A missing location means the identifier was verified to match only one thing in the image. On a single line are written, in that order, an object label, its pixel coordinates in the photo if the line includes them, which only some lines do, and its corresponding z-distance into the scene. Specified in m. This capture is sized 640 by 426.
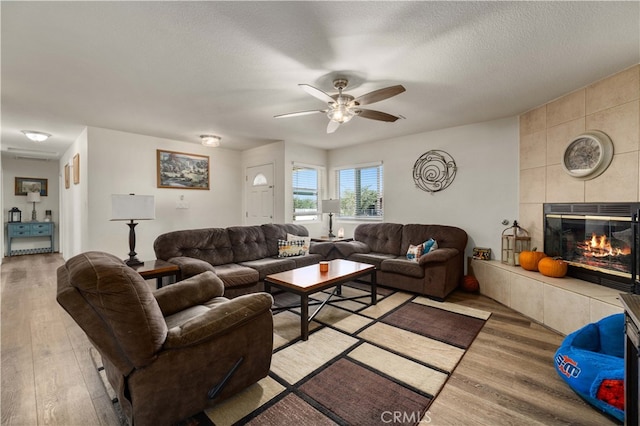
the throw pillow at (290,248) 4.04
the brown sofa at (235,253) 3.12
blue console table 6.49
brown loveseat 3.49
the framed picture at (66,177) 5.66
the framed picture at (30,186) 6.77
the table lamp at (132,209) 2.96
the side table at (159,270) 2.72
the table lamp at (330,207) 5.18
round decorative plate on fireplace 2.62
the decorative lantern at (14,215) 6.62
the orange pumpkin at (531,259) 3.21
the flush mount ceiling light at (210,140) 4.61
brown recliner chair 1.23
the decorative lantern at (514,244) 3.50
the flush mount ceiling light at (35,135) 4.34
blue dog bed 1.57
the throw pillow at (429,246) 3.93
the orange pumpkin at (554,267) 2.95
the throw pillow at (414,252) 3.95
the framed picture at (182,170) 4.84
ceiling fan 2.34
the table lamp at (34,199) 6.77
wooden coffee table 2.49
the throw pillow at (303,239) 4.19
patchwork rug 1.60
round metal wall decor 4.36
